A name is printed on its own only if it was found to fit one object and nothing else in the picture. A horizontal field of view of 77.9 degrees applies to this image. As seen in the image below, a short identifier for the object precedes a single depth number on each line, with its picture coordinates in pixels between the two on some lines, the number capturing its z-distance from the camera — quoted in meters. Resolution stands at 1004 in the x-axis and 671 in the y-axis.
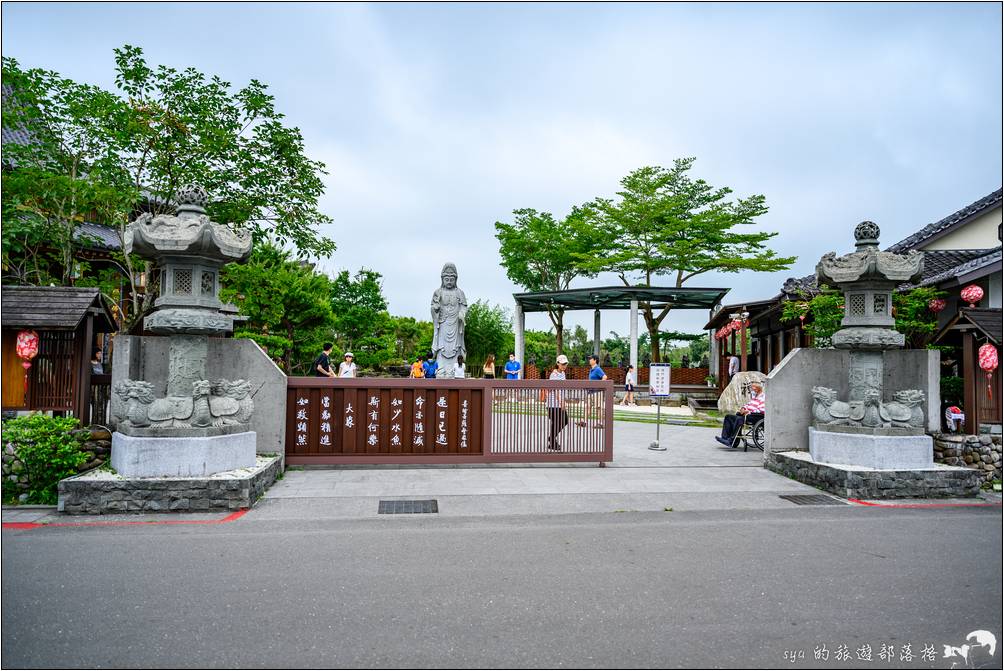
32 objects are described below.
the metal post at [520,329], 28.28
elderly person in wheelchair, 11.71
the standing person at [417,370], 15.20
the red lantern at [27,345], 7.71
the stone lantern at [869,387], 8.26
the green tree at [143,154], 10.61
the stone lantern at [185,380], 7.22
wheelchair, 11.74
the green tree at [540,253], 33.28
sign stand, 13.30
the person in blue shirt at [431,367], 13.33
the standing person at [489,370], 13.29
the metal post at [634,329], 25.16
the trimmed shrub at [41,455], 7.07
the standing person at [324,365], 11.86
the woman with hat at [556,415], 9.83
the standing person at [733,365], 21.72
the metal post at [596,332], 29.72
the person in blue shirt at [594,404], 9.89
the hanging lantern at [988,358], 8.34
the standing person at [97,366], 10.40
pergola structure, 25.17
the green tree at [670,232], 26.98
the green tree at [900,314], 11.88
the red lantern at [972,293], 10.46
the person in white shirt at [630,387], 22.76
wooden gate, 9.42
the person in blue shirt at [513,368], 13.14
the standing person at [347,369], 13.12
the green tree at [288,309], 18.22
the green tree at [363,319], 27.02
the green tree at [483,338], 36.50
